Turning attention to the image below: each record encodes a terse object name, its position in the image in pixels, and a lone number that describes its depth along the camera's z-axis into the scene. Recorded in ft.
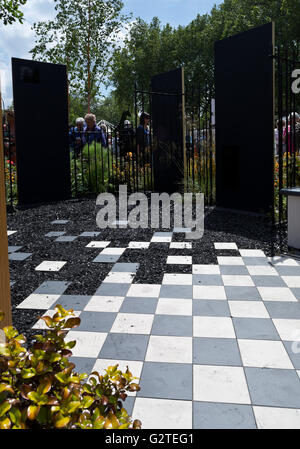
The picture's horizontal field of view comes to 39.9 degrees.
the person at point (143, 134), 31.01
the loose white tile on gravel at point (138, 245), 16.70
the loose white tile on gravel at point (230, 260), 14.19
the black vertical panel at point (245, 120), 20.26
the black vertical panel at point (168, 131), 27.48
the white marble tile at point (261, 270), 12.96
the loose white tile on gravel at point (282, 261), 13.83
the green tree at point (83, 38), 51.21
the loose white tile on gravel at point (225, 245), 16.25
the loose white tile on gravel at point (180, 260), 14.51
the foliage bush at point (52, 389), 3.14
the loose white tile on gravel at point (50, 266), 14.05
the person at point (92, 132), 31.65
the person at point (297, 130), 23.98
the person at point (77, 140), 31.14
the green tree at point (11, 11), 18.00
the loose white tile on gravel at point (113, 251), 15.87
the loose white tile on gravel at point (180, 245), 16.57
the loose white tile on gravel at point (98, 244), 16.91
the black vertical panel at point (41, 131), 26.11
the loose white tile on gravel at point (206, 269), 13.34
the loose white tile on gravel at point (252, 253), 15.07
